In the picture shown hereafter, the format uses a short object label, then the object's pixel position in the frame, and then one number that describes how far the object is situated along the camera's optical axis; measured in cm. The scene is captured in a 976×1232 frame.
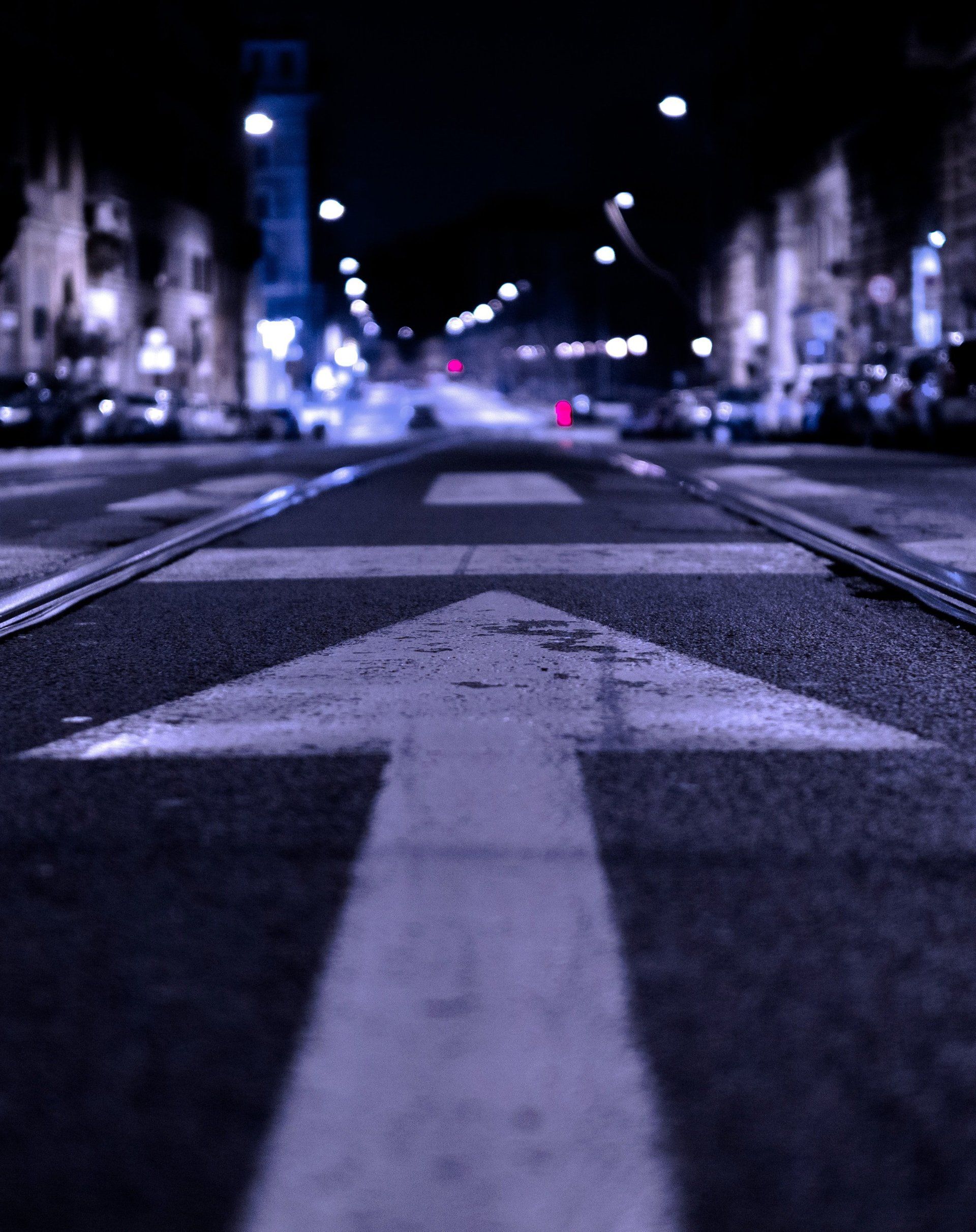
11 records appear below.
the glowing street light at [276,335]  8958
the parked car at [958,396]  2778
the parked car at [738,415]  4316
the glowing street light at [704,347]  7607
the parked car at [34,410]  3706
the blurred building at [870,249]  4634
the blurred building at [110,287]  5212
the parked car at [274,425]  5266
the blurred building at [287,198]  11431
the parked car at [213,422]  4841
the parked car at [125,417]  4112
